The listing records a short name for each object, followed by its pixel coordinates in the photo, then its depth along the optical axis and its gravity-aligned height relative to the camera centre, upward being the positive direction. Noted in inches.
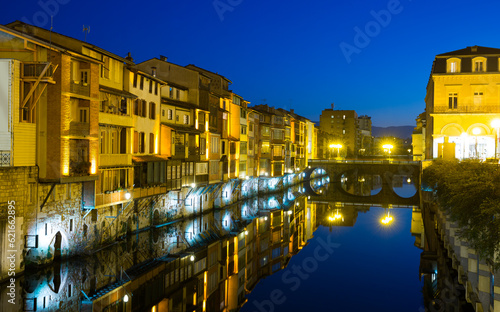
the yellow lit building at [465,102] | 1967.3 +262.2
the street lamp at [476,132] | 1992.1 +120.4
